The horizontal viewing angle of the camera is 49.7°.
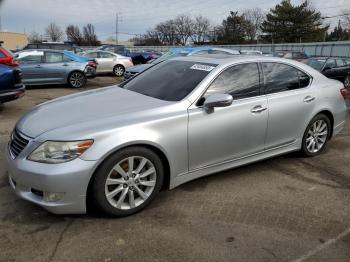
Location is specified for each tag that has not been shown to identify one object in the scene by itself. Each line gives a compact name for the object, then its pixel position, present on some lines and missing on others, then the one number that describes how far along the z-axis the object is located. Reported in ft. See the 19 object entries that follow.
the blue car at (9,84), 26.52
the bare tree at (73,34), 310.53
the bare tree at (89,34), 308.60
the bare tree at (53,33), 325.83
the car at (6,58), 31.07
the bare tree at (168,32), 306.14
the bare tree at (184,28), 307.37
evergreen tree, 199.82
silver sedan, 11.05
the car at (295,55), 68.72
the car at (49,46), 78.89
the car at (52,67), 42.86
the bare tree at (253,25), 256.11
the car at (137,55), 89.53
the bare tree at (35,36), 328.66
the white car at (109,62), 62.00
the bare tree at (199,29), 306.14
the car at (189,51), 50.03
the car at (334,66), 49.60
